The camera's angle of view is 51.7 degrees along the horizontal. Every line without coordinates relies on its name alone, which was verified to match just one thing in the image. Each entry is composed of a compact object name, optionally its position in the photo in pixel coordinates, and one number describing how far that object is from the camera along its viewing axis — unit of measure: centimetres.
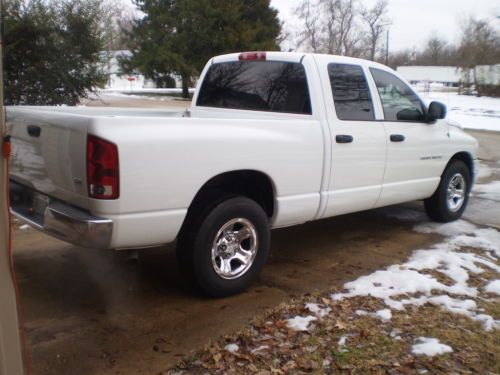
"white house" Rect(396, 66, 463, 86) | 7431
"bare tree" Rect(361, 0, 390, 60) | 5989
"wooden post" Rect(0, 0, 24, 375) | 212
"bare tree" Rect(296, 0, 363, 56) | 5509
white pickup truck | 331
